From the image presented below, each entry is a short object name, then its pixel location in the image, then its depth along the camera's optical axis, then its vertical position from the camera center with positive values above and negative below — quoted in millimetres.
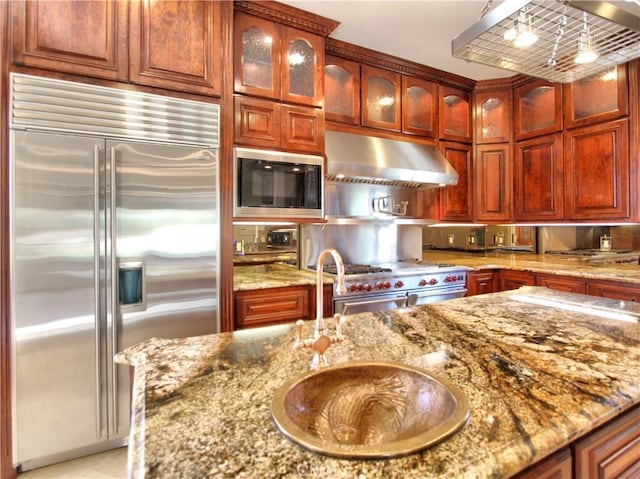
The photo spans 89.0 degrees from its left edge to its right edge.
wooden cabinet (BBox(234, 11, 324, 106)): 2260 +1312
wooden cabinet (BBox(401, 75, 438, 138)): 3168 +1322
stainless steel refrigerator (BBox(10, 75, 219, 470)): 1646 -37
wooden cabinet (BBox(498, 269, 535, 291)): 3055 -397
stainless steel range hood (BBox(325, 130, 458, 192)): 2666 +677
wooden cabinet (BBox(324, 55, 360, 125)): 2811 +1314
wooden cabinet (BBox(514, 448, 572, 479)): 641 -468
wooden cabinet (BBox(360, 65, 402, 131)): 2955 +1328
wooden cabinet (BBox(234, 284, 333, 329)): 2203 -465
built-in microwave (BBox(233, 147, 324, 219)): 2217 +405
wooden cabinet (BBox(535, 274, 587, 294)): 2710 -390
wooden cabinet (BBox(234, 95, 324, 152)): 2262 +842
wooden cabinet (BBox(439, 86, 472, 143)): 3375 +1320
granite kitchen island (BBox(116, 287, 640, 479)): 536 -354
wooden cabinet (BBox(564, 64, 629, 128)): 2691 +1220
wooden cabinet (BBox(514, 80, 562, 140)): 3102 +1290
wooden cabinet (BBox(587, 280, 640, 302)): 2418 -406
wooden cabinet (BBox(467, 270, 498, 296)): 3174 -432
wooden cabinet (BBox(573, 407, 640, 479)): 715 -498
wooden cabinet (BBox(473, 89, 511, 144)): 3455 +1318
